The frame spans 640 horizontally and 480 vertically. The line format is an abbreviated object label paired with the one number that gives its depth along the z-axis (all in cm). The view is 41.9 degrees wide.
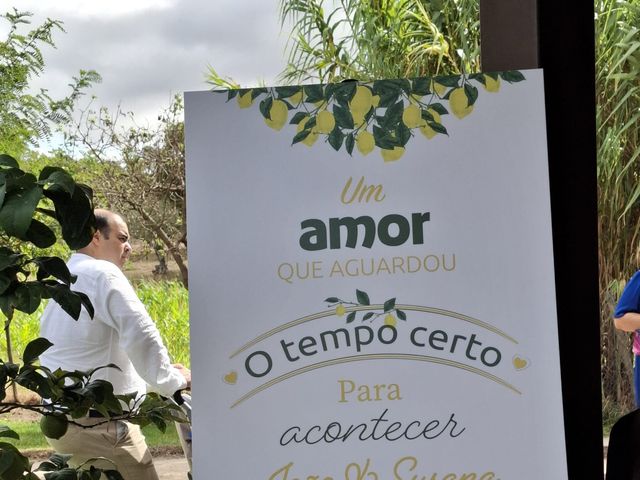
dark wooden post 188
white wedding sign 154
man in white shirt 246
